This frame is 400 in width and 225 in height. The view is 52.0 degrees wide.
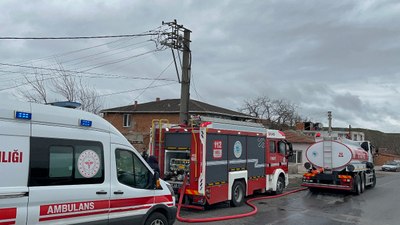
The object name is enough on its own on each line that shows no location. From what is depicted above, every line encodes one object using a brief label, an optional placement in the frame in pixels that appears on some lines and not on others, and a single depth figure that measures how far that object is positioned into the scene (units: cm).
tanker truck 1833
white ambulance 547
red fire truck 1168
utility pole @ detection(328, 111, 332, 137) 3916
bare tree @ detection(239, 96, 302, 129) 6812
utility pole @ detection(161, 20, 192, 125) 1777
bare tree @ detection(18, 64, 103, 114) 2916
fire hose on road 1044
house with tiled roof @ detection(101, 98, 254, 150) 4362
